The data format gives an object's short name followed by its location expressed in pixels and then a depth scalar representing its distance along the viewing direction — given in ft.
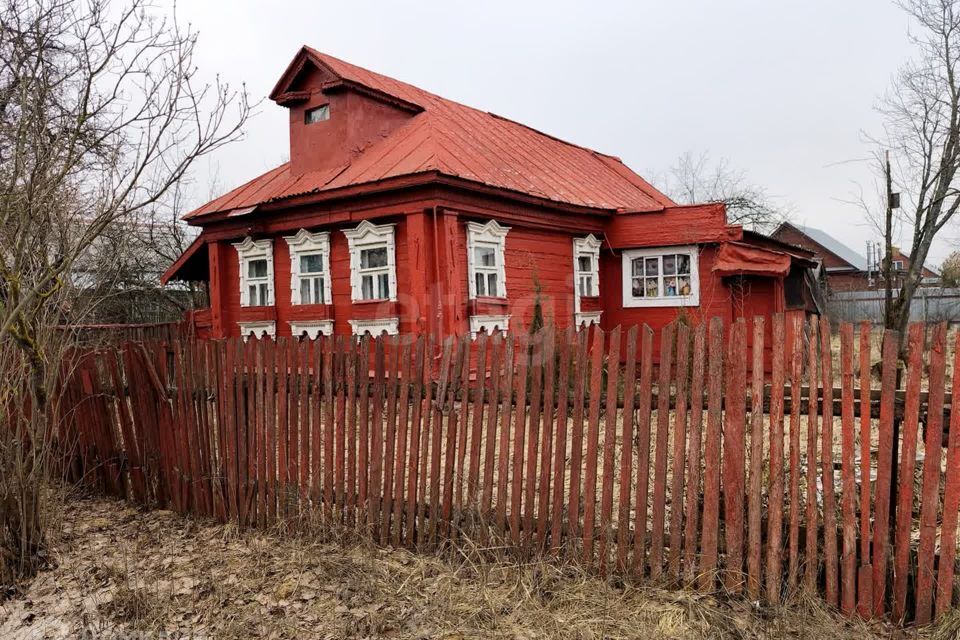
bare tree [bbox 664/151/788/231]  81.00
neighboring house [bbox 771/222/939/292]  141.60
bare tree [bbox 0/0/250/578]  14.05
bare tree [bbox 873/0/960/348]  40.63
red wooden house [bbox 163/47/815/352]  33.91
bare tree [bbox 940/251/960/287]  98.78
